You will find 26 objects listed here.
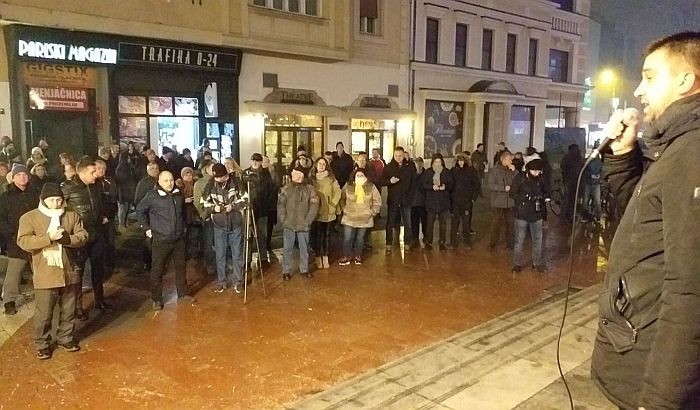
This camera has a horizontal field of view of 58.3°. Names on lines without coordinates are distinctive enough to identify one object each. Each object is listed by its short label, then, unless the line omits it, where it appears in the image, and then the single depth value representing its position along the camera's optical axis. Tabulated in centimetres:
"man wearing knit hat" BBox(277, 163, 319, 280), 985
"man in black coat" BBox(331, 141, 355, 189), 1464
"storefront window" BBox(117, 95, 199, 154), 1655
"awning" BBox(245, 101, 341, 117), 1853
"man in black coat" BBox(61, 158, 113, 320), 794
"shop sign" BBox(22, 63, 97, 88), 1452
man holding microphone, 203
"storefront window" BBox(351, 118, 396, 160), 2241
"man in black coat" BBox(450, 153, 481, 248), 1256
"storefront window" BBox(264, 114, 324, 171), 1955
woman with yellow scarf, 1086
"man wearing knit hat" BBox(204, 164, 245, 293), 895
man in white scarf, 642
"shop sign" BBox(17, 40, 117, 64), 1417
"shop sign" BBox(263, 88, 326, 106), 1920
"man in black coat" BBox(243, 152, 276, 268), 1072
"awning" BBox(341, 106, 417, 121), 2149
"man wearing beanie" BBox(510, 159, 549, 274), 1017
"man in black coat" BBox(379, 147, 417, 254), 1219
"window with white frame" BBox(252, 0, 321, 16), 1819
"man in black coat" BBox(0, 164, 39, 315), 789
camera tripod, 891
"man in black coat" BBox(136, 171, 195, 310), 819
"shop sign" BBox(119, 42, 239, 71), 1584
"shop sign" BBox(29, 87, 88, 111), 1463
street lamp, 3840
